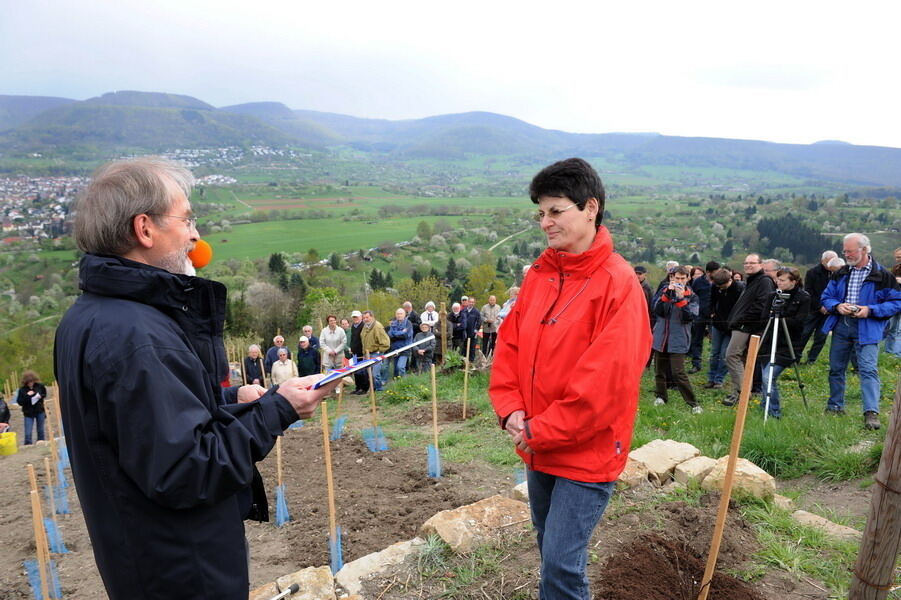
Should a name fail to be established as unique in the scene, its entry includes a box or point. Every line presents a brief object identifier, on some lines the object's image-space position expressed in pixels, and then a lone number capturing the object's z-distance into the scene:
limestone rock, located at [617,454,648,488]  3.97
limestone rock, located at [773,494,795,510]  3.75
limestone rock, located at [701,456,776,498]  3.72
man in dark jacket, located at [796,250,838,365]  8.27
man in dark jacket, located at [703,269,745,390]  7.82
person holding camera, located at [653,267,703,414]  6.93
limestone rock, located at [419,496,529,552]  3.30
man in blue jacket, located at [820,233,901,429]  5.32
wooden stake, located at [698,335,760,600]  2.43
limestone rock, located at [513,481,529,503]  4.06
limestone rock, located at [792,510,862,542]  3.30
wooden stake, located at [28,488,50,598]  3.35
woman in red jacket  1.92
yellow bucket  8.98
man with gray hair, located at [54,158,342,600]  1.28
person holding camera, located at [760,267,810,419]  6.53
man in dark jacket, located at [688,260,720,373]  9.21
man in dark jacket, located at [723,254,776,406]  6.51
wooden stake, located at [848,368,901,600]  1.87
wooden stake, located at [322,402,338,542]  3.63
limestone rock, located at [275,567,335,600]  2.97
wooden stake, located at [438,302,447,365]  9.98
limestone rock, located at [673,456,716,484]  4.04
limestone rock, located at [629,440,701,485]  4.20
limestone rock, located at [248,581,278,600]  3.04
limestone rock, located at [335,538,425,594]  3.08
